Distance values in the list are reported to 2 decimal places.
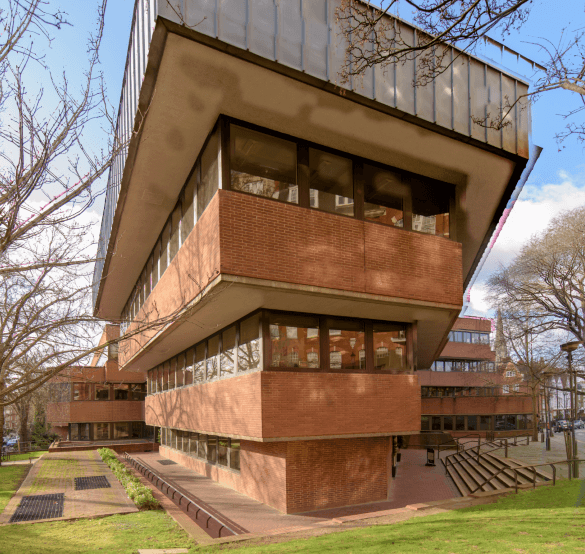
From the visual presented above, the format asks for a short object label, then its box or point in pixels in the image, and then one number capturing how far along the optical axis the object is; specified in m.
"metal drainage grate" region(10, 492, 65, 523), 11.78
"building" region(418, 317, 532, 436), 43.69
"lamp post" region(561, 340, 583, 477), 15.20
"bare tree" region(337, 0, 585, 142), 6.26
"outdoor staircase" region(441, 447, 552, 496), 15.27
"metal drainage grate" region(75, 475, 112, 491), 15.78
